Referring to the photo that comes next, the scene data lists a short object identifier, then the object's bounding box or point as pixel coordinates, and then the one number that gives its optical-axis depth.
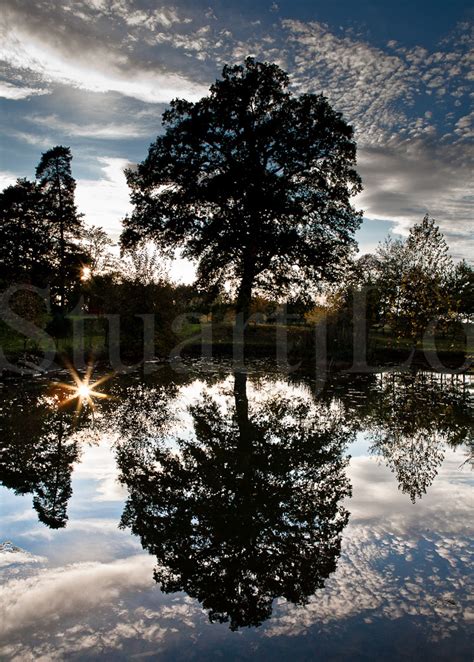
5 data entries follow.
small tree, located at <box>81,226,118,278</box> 60.58
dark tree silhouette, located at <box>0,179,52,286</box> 47.19
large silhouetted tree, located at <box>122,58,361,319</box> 24.27
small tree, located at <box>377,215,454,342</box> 25.42
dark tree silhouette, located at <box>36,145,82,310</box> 45.12
